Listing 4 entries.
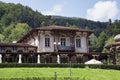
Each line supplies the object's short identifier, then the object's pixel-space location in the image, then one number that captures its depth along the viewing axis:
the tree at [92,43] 144.88
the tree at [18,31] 159.88
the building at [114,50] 64.69
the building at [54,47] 61.09
